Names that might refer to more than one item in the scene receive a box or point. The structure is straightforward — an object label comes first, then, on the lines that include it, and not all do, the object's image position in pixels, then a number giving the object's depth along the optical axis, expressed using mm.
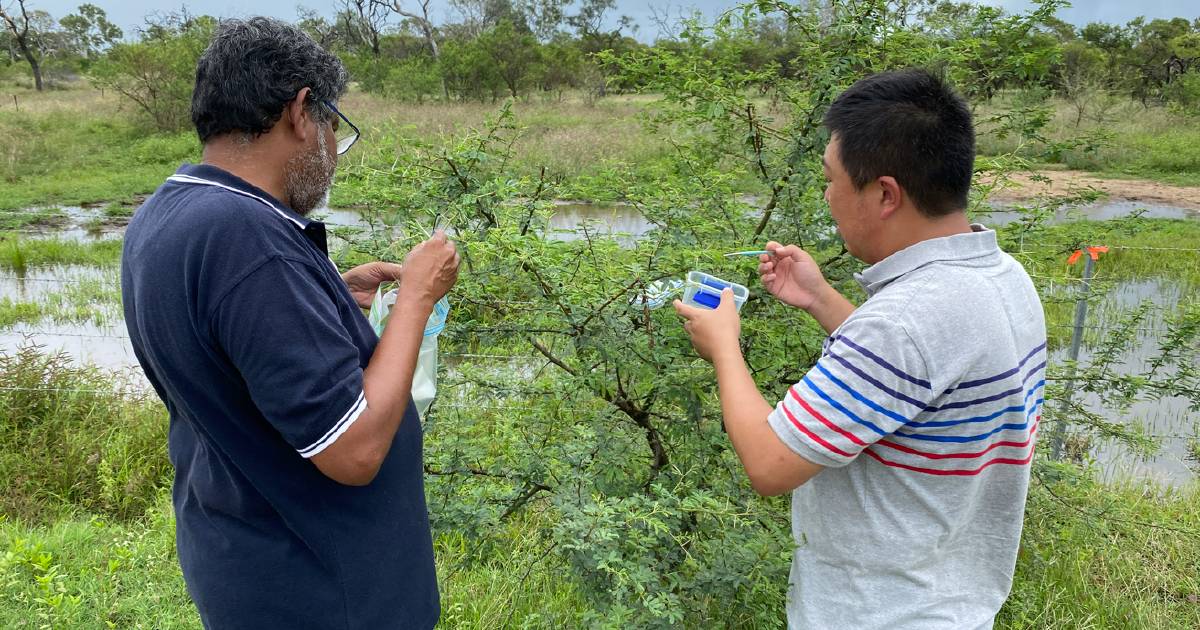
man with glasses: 1373
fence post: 2961
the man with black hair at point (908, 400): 1297
